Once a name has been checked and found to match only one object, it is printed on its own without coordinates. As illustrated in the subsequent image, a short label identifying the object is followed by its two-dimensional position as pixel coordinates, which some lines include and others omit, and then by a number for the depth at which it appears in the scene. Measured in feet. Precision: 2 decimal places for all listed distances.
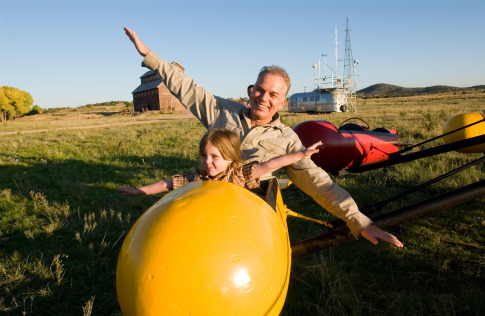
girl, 7.98
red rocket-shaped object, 13.92
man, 8.36
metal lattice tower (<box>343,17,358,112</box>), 119.55
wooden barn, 179.52
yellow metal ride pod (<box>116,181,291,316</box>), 4.38
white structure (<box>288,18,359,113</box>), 111.65
